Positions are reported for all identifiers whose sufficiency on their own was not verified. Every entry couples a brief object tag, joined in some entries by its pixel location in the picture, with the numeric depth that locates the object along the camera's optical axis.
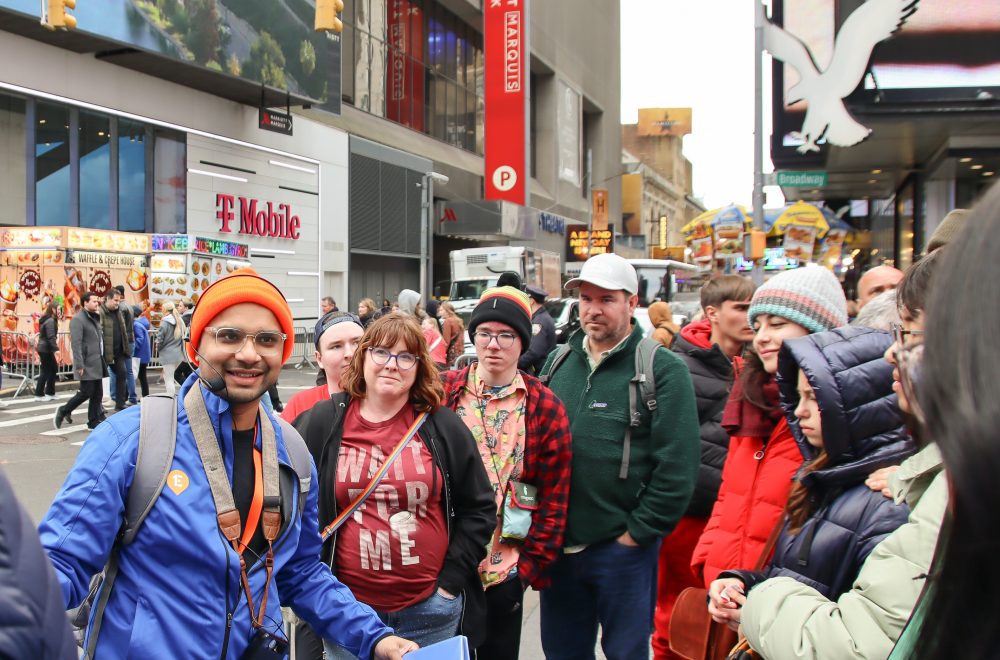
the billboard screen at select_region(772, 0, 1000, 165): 13.28
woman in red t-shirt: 3.24
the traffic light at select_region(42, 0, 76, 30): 9.60
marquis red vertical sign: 38.16
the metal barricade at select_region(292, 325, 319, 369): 25.55
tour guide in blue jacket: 2.06
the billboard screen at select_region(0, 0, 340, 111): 20.25
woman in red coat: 3.15
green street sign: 17.77
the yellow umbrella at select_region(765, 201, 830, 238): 19.11
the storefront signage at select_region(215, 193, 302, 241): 26.03
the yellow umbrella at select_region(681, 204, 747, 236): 20.73
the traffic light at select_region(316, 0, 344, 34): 10.77
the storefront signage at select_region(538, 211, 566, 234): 49.84
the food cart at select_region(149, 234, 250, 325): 20.41
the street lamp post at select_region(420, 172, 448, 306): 28.83
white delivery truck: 27.06
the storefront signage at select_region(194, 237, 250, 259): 21.39
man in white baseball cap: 3.78
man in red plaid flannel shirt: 3.71
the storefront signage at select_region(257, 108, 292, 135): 26.35
